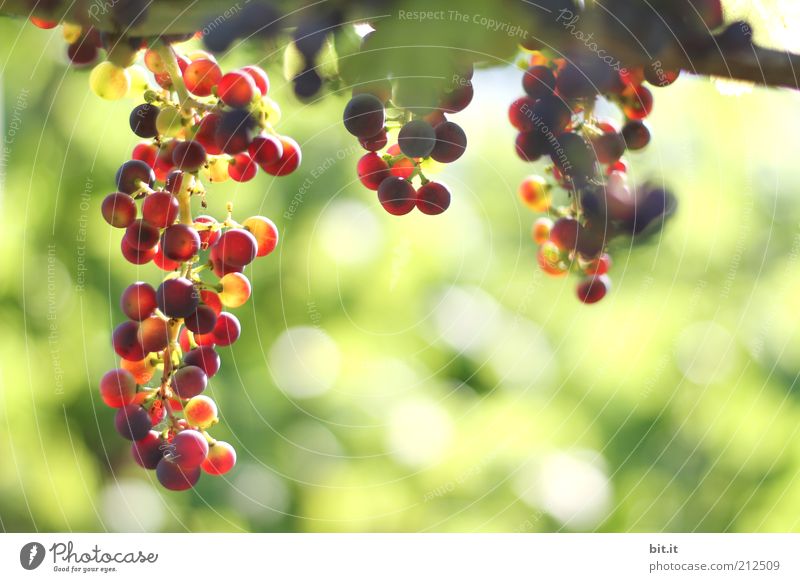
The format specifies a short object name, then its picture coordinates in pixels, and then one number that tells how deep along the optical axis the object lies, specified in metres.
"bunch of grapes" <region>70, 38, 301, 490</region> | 1.06
